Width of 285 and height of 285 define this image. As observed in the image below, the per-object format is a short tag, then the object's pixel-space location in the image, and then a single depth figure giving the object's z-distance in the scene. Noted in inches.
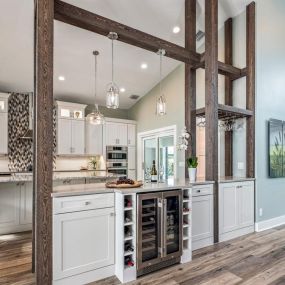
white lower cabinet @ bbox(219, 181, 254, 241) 139.8
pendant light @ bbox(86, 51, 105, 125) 171.8
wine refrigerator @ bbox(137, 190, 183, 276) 97.8
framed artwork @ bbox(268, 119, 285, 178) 170.1
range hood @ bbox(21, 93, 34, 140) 216.2
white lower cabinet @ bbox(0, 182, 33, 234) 149.2
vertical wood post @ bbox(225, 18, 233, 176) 176.2
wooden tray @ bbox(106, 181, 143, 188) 101.0
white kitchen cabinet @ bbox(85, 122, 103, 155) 264.4
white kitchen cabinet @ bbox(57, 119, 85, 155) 243.4
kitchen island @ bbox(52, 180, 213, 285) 87.4
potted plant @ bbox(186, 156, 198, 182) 133.4
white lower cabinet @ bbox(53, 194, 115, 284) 86.2
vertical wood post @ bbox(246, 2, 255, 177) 159.5
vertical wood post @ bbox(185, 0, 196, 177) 154.5
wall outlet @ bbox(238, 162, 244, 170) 168.4
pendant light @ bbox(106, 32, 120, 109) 121.4
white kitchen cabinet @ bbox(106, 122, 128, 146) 278.8
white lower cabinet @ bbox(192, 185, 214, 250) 126.3
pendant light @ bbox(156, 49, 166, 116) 137.6
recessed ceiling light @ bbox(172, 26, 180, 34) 185.5
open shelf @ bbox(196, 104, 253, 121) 144.5
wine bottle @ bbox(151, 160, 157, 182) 126.7
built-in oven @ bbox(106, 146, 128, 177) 276.8
